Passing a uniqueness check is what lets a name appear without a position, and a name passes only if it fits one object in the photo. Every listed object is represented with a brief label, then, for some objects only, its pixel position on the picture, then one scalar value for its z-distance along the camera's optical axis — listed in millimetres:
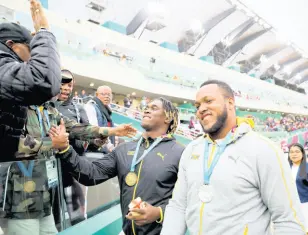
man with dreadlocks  1604
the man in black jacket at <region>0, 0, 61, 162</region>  1104
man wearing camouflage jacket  1286
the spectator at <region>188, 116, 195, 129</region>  12264
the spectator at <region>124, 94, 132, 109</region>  12883
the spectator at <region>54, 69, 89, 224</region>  1745
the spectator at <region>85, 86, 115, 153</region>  3227
